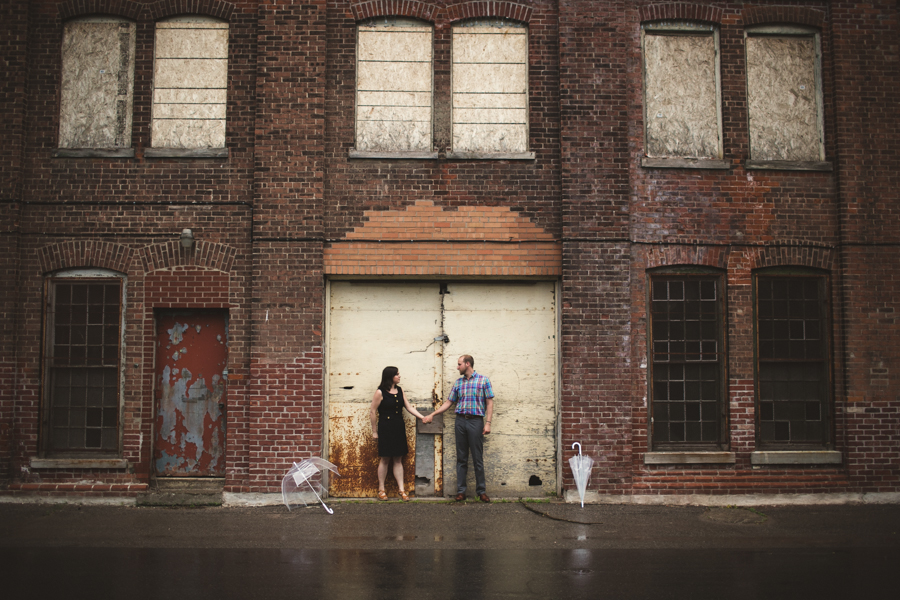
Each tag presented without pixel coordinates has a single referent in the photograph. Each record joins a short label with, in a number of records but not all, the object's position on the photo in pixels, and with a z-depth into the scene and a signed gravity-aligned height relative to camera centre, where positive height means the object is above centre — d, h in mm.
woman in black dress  8125 -920
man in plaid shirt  8141 -879
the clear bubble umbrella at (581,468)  8086 -1555
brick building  8312 +1560
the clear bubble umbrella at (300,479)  7479 -1578
